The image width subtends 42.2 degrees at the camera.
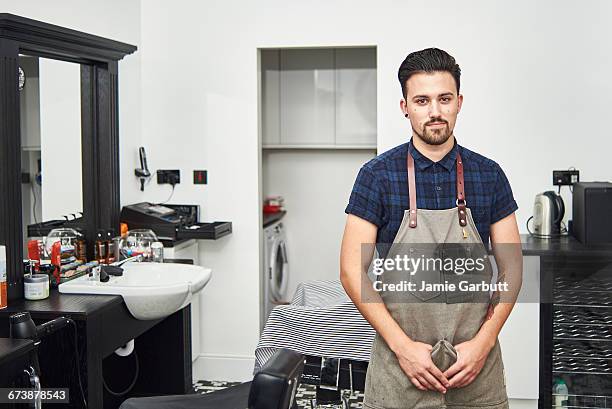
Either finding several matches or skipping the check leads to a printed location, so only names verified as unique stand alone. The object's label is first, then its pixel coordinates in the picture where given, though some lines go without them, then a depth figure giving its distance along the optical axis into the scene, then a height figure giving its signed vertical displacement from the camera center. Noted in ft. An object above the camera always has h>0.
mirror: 11.22 +0.61
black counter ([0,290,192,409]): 10.05 -2.06
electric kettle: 14.01 -0.64
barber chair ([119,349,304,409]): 5.59 -1.45
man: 7.09 -0.46
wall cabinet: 19.17 +1.98
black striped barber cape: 10.09 -2.00
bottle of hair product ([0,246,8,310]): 9.82 -1.27
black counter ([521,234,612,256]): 12.81 -1.16
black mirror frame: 10.59 +0.94
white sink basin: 10.93 -1.52
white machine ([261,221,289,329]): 18.31 -2.17
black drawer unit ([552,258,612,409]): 13.02 -2.42
